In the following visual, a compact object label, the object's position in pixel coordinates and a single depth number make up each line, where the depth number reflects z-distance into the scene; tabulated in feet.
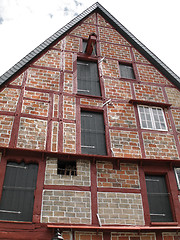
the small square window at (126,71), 33.01
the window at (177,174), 24.91
